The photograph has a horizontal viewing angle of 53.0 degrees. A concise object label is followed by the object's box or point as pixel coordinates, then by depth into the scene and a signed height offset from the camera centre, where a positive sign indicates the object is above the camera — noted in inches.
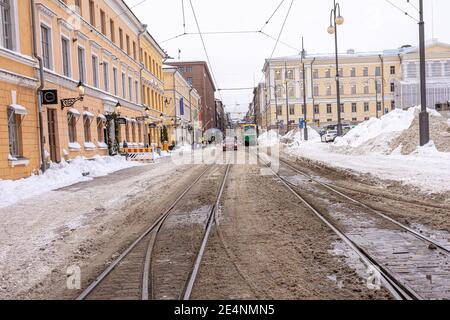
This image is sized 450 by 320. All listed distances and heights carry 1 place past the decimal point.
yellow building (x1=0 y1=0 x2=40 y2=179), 574.9 +68.4
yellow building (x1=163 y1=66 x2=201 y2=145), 2342.5 +176.1
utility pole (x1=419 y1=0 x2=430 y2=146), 740.6 +66.6
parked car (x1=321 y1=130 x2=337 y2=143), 1872.5 -20.4
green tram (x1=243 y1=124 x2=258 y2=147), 2269.9 +2.6
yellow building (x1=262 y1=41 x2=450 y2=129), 3484.3 +381.9
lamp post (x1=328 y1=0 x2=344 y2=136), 1006.4 +260.8
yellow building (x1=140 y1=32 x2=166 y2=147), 1626.5 +217.1
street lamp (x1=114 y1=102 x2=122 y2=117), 1083.9 +78.9
